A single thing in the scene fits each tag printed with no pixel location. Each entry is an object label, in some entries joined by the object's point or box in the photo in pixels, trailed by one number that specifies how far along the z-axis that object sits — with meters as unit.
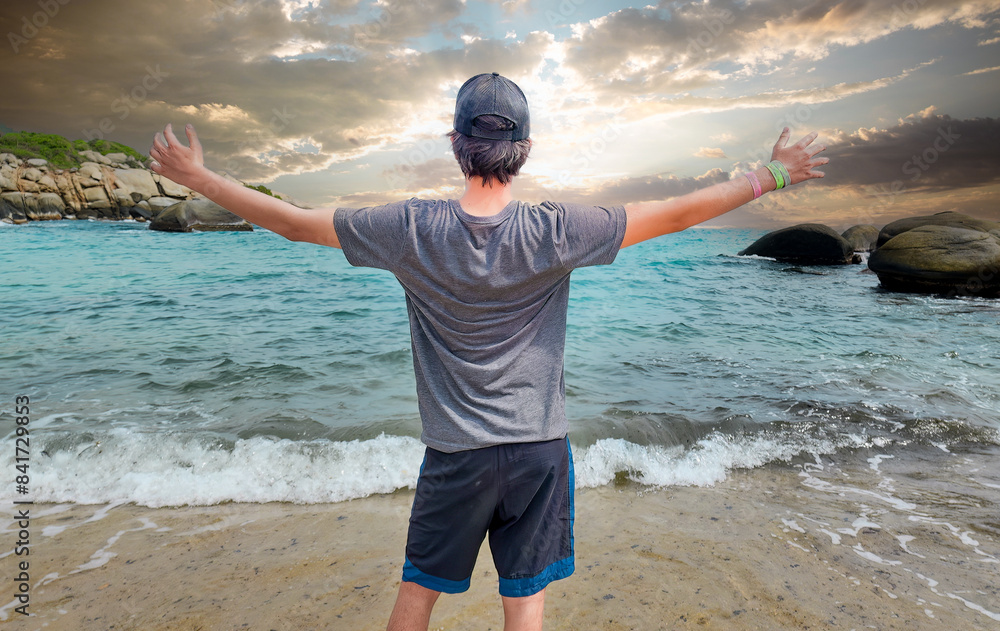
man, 1.51
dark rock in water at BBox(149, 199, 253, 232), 35.59
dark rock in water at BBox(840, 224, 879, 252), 26.44
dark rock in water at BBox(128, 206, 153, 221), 50.06
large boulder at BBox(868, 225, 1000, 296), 14.41
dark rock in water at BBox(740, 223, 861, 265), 23.67
